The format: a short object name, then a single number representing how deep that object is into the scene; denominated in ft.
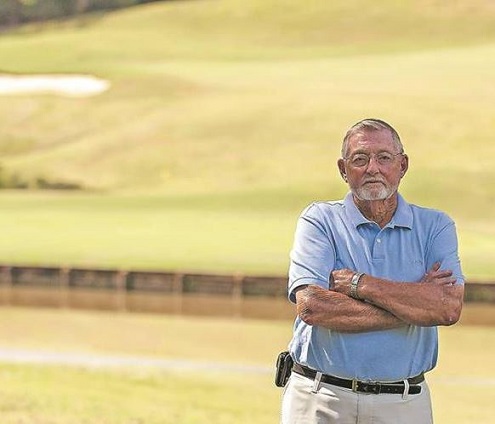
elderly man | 25.45
